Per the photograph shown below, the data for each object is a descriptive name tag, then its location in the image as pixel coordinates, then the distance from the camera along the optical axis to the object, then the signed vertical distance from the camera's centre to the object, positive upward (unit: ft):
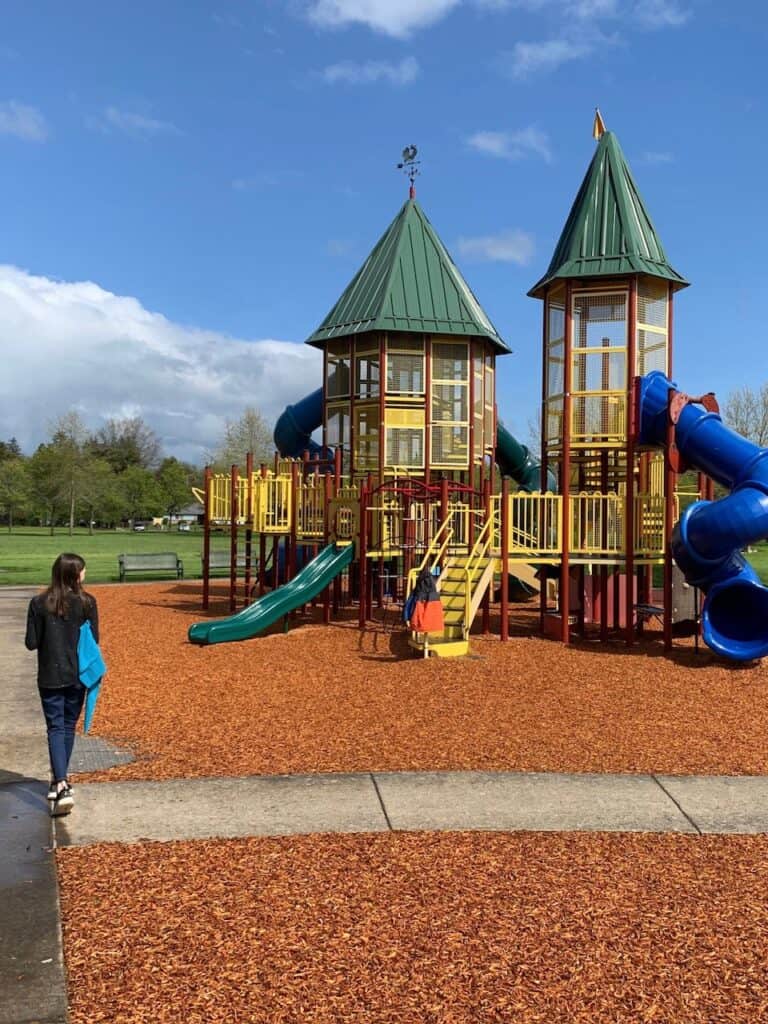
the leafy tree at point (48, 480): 232.53 +8.61
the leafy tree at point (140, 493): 301.43 +7.18
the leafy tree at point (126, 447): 357.82 +26.87
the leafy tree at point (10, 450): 355.60 +26.33
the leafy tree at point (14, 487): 245.86 +7.11
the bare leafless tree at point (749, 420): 153.89 +16.60
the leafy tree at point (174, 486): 306.76 +9.65
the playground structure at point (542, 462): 43.01 +3.27
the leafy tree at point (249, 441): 201.57 +16.46
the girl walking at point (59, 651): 20.40 -3.02
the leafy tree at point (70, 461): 231.71 +13.61
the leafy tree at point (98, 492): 241.96 +6.21
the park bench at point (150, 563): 93.72 -4.88
